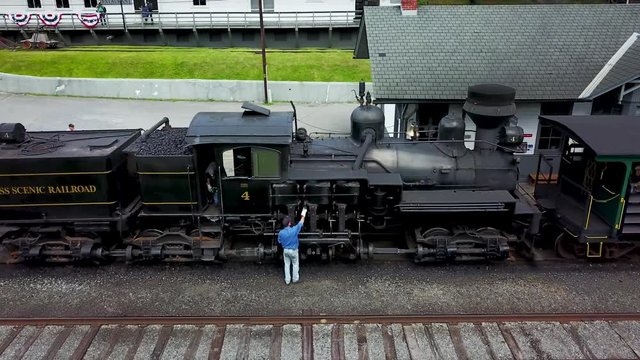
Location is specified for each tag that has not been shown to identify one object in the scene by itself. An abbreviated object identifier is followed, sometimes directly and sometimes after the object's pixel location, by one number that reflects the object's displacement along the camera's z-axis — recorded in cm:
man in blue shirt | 970
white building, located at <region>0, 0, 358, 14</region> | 3409
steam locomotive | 1020
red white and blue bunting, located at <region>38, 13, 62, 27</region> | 3378
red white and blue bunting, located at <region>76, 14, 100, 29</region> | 3319
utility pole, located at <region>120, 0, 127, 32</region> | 3293
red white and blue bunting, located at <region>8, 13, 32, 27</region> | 3419
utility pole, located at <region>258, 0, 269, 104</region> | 2309
